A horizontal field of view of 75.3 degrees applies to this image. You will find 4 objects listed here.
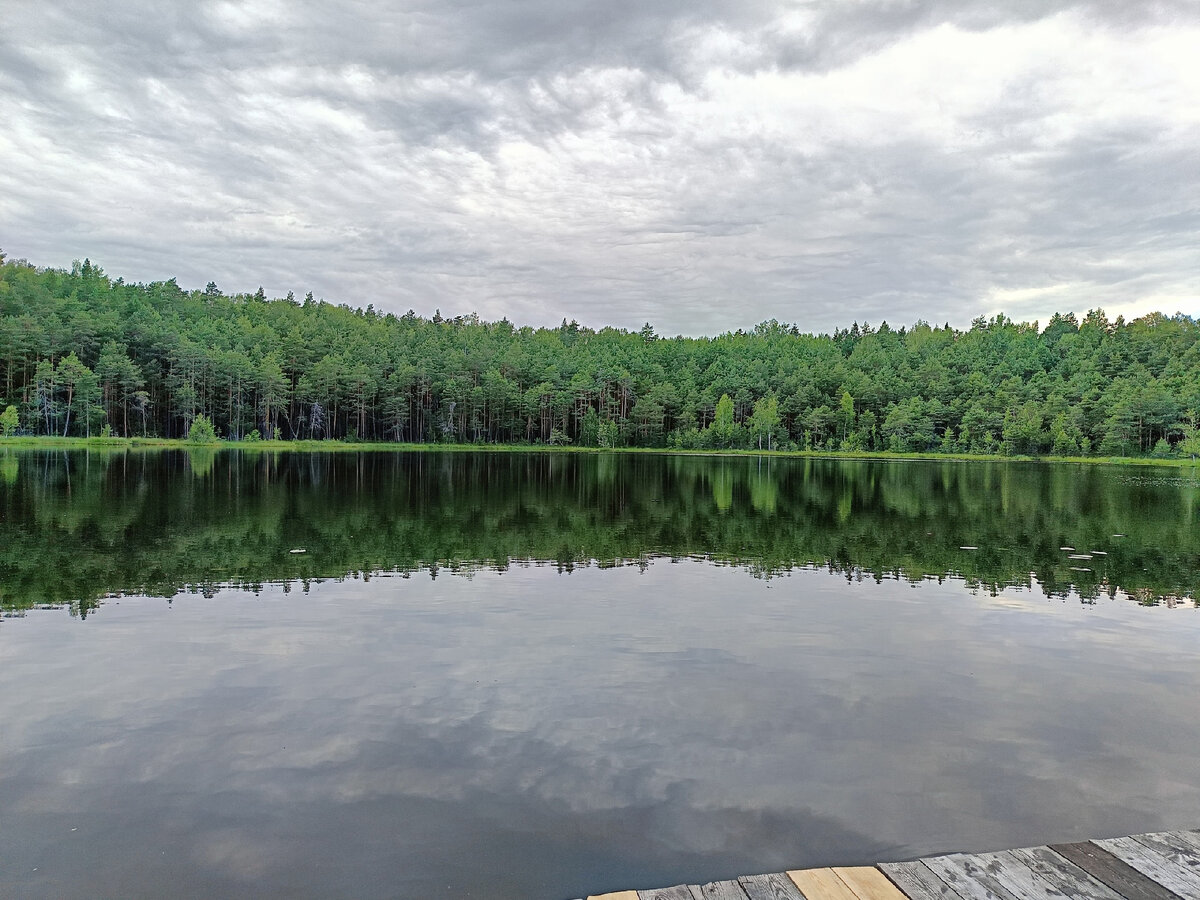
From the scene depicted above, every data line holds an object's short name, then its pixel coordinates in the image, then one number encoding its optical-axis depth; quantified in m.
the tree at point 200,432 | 95.75
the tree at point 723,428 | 126.62
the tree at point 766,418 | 125.44
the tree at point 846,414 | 128.62
